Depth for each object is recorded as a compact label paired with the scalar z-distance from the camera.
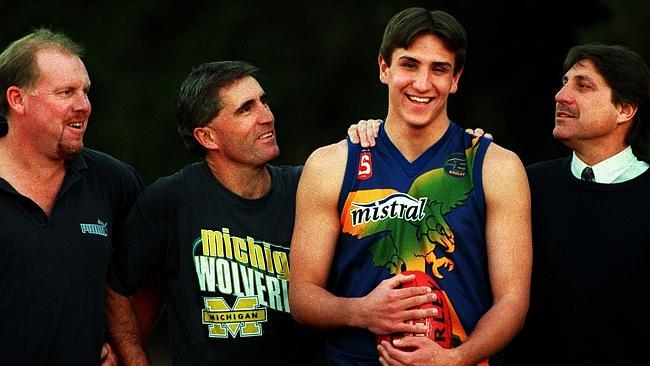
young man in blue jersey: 10.04
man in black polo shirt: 10.55
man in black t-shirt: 11.21
